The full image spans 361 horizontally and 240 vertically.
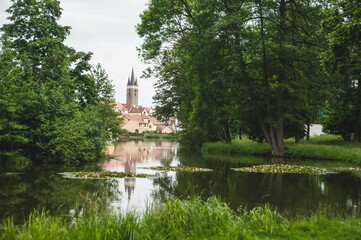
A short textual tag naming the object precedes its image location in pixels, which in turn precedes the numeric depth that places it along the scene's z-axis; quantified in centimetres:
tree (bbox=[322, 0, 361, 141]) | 1612
